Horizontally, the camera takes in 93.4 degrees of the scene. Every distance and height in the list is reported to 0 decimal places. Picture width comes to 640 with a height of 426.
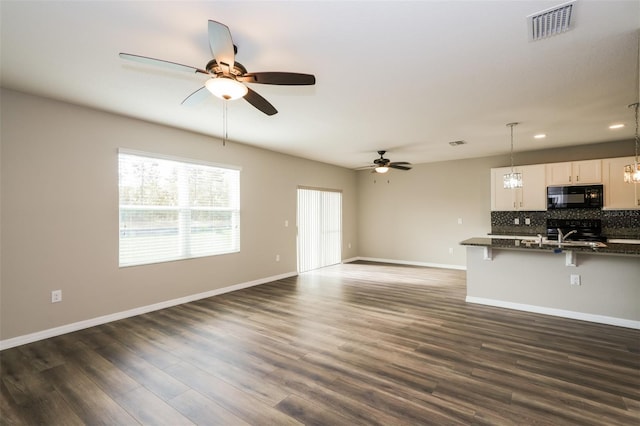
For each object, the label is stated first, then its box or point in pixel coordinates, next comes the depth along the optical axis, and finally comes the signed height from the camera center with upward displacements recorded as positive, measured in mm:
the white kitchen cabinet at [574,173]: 5312 +687
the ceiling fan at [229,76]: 2027 +1009
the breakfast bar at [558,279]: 3561 -898
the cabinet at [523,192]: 5820 +385
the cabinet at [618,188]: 5039 +376
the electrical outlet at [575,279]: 3820 -877
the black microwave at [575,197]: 5297 +248
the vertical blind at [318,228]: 6969 -385
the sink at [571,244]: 3834 -448
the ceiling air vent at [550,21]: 1934 +1280
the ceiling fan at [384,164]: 5941 +944
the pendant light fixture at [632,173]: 2820 +351
